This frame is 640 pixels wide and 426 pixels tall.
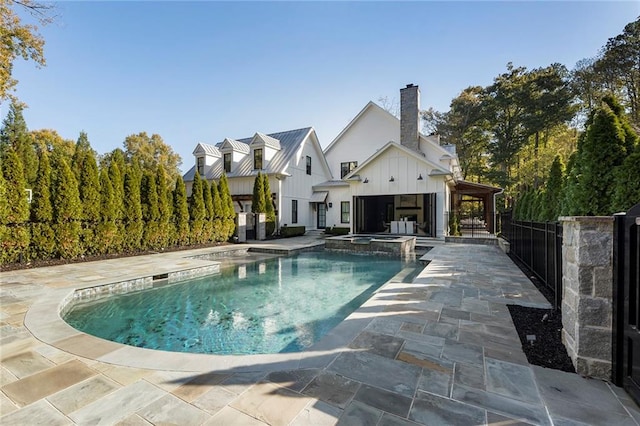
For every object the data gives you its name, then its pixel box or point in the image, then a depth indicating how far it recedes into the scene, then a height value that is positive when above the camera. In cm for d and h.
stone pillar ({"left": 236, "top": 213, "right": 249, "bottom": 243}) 1516 -86
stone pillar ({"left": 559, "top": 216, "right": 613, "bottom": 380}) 239 -75
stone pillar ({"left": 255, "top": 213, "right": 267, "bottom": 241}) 1595 -90
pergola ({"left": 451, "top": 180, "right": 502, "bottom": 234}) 1669 +124
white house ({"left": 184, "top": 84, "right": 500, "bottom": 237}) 1546 +244
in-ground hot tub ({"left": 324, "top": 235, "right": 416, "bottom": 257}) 1169 -154
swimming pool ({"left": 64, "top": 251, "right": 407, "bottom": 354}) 414 -193
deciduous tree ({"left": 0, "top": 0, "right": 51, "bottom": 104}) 1015 +714
